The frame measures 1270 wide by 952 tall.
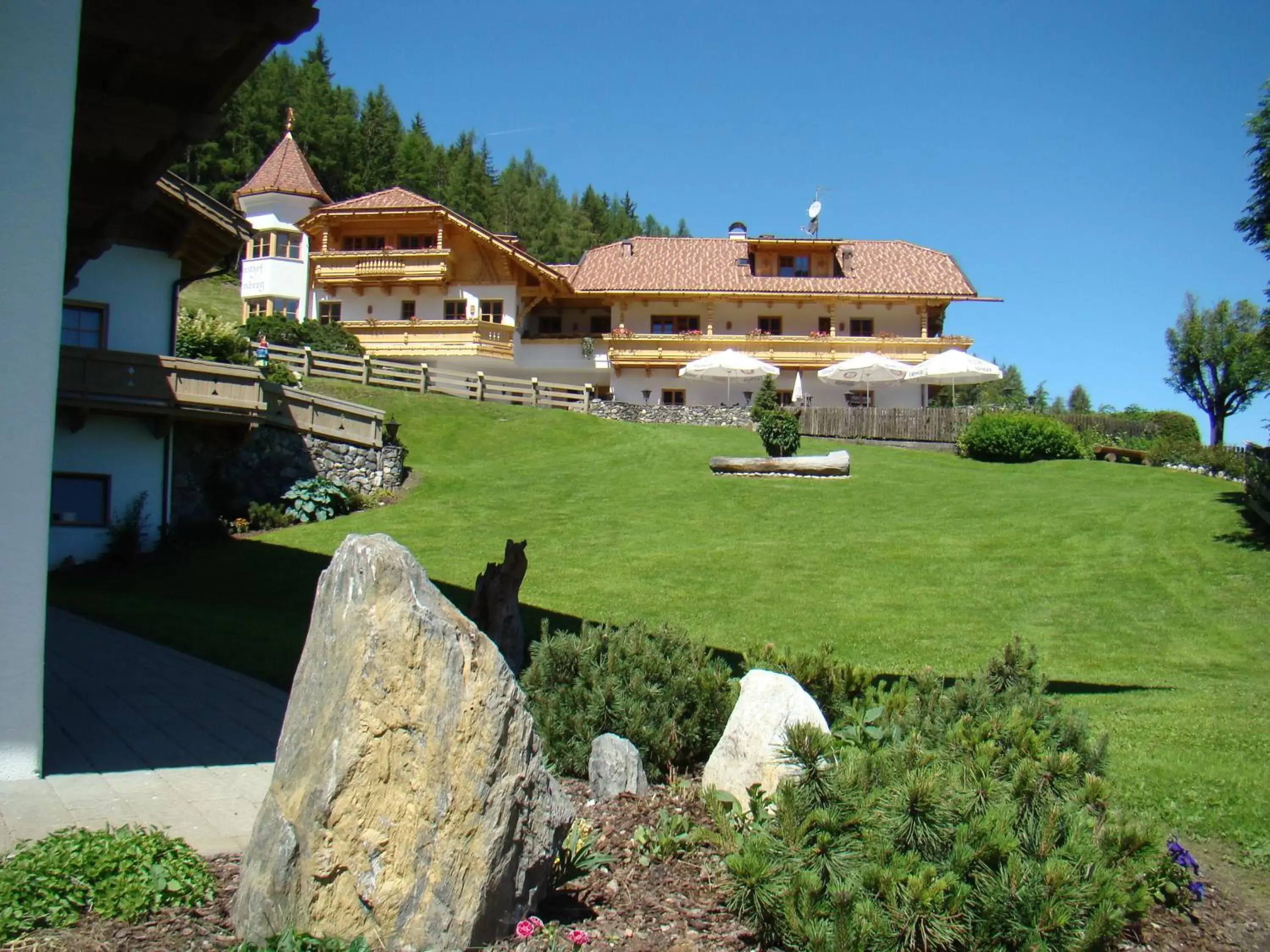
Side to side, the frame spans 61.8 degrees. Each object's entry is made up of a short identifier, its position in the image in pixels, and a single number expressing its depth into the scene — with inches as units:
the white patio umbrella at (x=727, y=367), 1568.7
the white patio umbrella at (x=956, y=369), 1491.1
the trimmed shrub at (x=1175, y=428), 1325.0
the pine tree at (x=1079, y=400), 3016.7
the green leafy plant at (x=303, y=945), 155.2
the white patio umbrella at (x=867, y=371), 1574.8
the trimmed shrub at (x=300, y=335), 1584.6
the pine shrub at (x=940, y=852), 165.5
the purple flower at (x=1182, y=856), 216.1
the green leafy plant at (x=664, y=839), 215.3
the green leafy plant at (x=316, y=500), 928.9
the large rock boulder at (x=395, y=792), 159.0
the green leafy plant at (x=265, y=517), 902.4
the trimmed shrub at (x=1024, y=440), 1262.3
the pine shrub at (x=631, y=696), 273.3
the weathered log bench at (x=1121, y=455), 1253.7
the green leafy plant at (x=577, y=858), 193.9
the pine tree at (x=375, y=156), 3110.2
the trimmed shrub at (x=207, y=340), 1121.4
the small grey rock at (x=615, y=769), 251.6
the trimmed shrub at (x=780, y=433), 1047.0
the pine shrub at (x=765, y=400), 1296.8
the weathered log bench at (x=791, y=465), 1030.4
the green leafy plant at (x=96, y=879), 164.1
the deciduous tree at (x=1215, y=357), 2396.7
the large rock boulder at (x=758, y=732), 231.1
